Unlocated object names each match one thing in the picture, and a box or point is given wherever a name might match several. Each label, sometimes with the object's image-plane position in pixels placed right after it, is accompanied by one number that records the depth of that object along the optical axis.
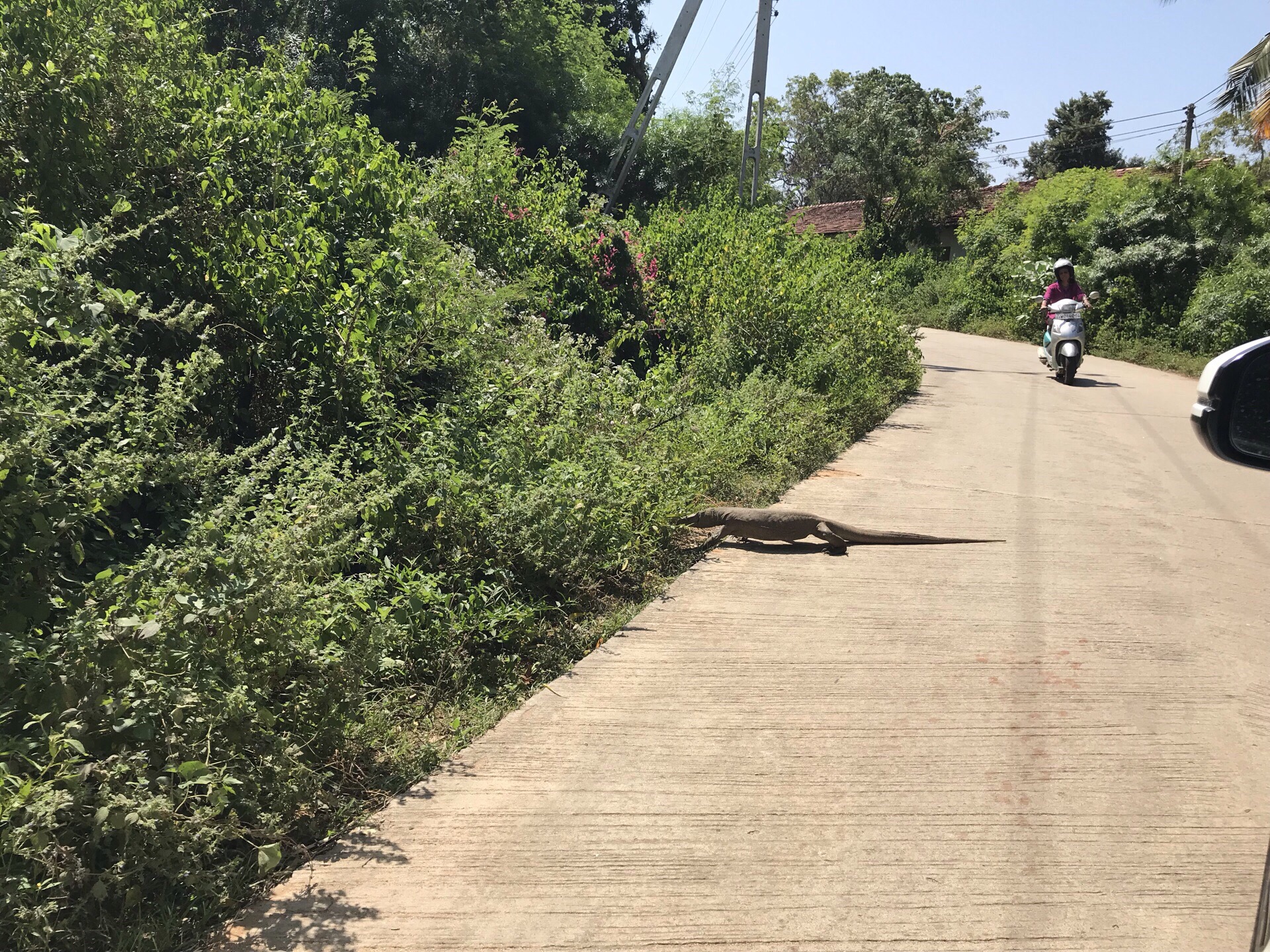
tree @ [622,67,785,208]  26.75
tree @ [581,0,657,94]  31.80
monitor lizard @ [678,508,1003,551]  6.77
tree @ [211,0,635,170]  21.61
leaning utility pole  17.45
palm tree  18.58
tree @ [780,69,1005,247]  38.03
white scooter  15.77
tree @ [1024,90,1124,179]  56.75
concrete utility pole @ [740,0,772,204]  19.50
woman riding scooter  16.33
